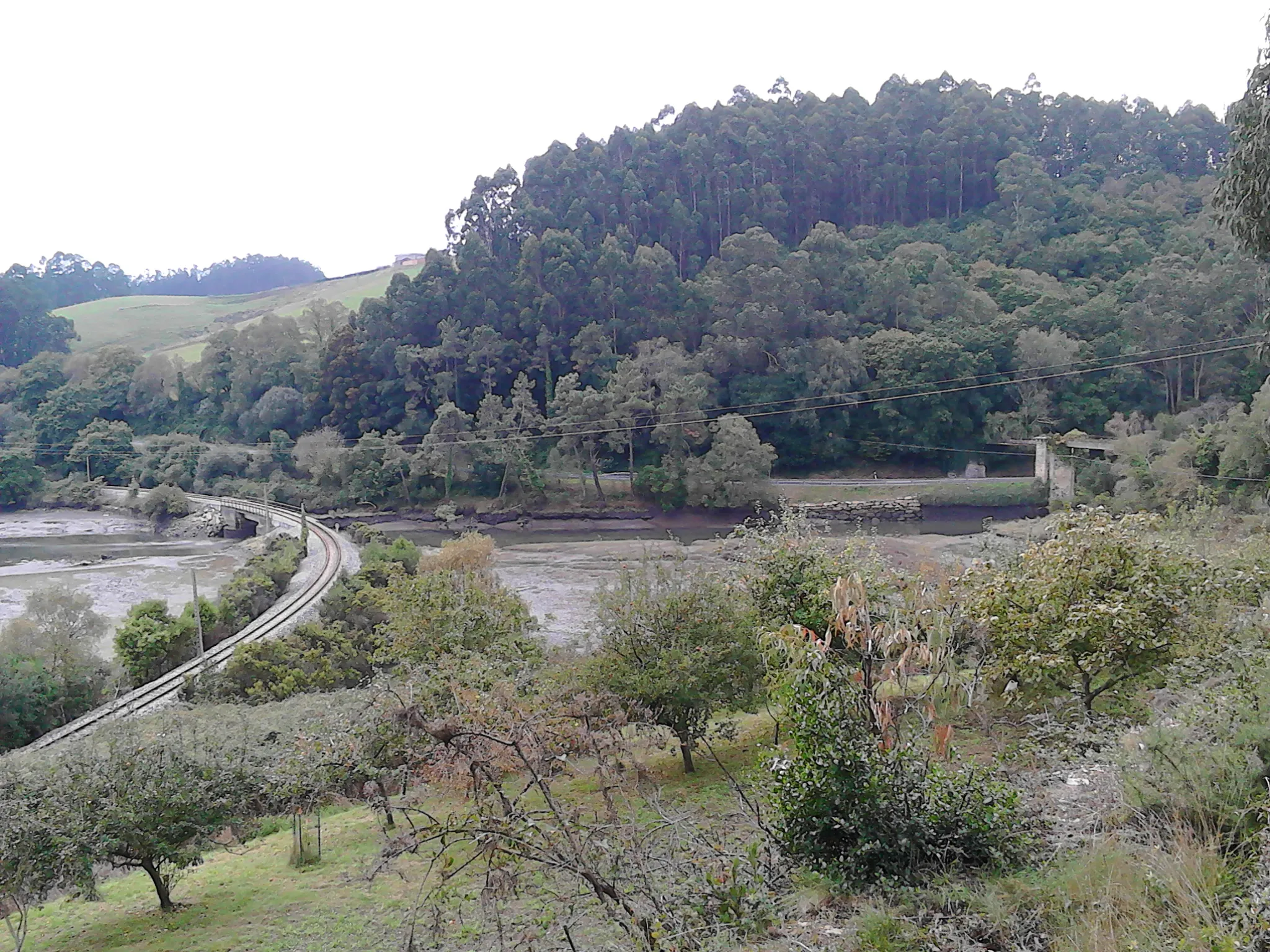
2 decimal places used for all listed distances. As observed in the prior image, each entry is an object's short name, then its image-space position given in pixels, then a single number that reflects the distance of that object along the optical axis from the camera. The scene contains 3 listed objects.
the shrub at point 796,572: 11.62
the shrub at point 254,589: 25.45
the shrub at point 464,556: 25.67
